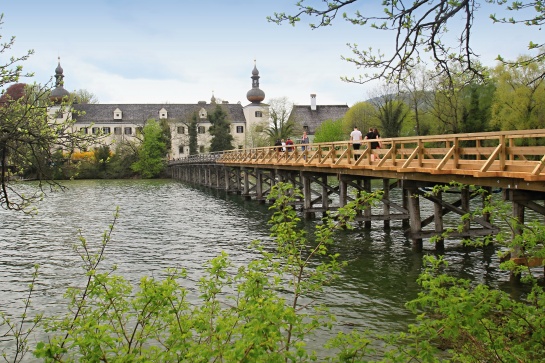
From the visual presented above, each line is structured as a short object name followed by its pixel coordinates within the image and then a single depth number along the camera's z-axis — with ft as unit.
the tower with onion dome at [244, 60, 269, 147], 312.71
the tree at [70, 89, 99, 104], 335.55
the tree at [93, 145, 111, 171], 259.72
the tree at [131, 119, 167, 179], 264.93
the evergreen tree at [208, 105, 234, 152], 298.15
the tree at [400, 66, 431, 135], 173.87
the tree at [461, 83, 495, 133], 157.99
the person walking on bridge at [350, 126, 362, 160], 73.07
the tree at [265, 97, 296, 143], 263.90
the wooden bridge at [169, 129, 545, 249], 40.83
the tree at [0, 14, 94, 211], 27.35
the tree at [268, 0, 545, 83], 20.45
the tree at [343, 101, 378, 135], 233.58
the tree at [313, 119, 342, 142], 251.39
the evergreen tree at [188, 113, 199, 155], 310.04
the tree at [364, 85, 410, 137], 186.80
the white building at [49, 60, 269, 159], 318.24
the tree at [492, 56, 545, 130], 142.10
